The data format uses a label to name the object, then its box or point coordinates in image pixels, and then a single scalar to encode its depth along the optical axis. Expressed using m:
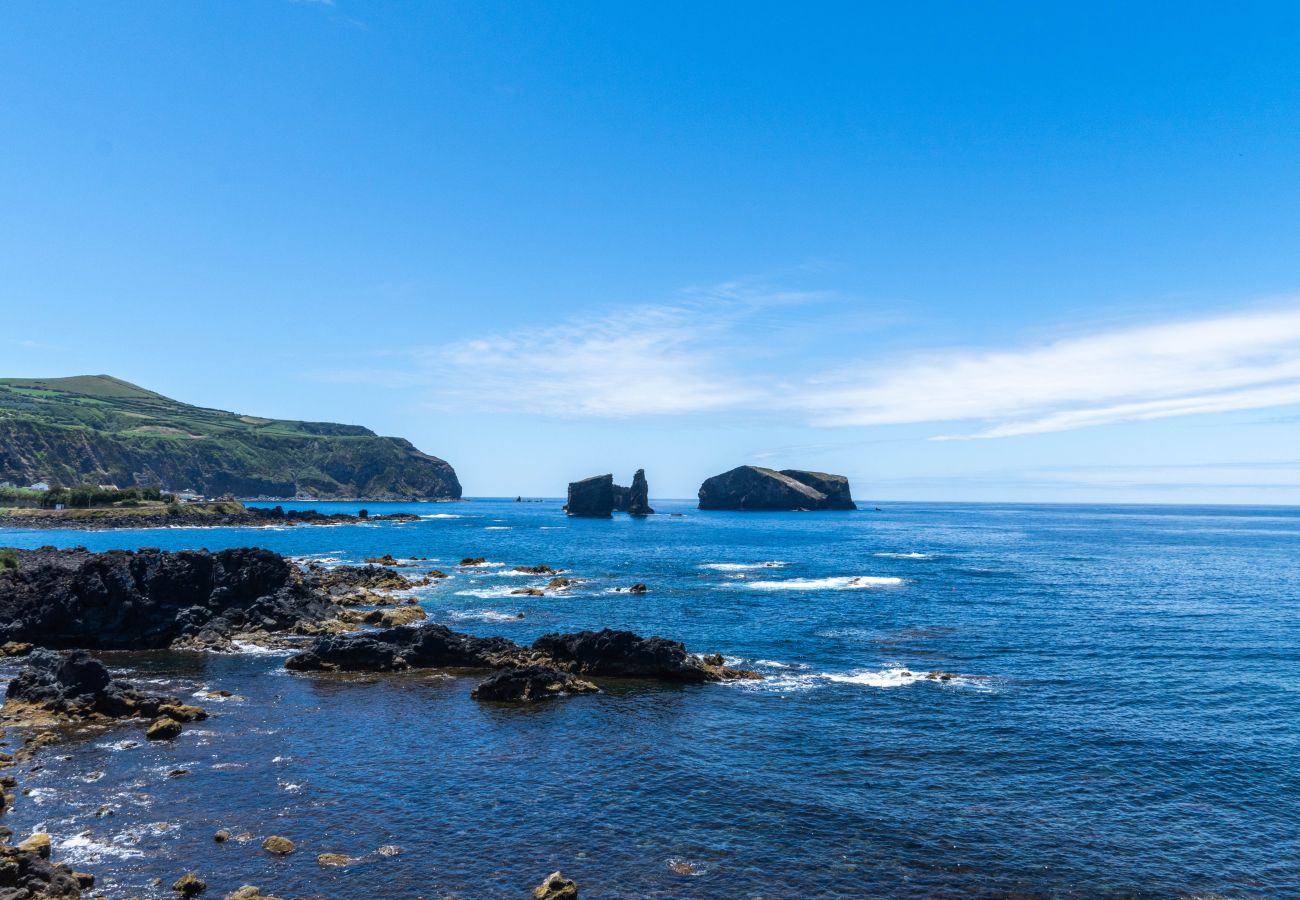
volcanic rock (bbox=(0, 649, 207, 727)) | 41.03
